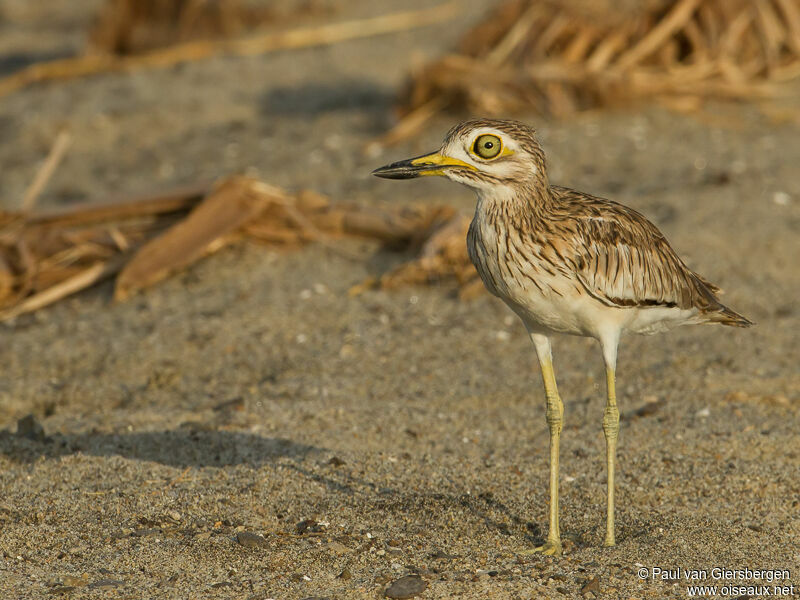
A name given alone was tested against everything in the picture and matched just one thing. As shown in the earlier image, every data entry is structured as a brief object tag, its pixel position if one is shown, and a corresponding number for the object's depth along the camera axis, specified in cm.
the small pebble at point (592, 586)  745
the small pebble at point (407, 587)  733
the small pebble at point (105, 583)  747
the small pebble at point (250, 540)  812
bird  779
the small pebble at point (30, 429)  1014
